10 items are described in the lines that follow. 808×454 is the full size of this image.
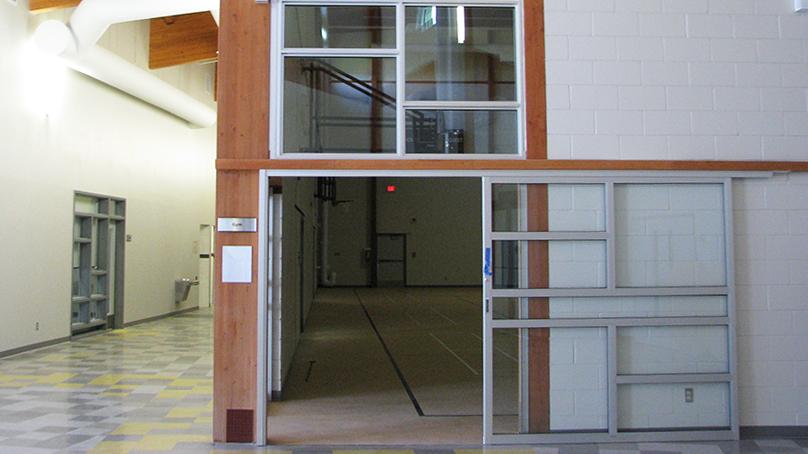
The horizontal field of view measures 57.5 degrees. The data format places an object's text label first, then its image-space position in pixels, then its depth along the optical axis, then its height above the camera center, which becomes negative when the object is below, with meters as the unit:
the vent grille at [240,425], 5.32 -1.19
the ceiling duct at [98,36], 9.50 +3.17
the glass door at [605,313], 5.43 -0.39
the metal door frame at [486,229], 5.33 +0.24
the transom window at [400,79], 5.57 +1.40
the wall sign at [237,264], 5.38 -0.02
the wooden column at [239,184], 5.33 +0.57
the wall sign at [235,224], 5.38 +0.27
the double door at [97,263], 12.12 -0.02
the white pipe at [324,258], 26.03 +0.12
